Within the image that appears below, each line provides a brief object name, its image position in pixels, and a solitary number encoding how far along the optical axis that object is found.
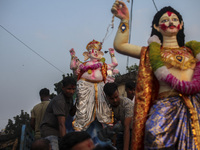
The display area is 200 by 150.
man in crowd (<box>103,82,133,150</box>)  4.26
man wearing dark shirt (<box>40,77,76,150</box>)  4.15
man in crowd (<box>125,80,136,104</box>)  5.53
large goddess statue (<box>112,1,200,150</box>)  3.10
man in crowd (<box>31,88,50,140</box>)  5.04
